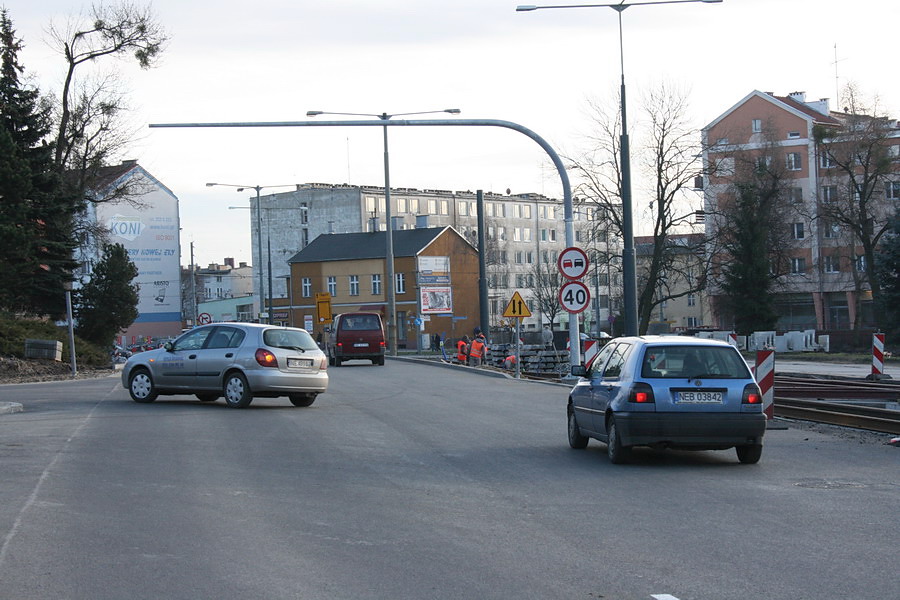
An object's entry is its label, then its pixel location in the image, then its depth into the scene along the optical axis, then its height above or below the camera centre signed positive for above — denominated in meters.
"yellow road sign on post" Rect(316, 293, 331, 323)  58.84 +0.60
